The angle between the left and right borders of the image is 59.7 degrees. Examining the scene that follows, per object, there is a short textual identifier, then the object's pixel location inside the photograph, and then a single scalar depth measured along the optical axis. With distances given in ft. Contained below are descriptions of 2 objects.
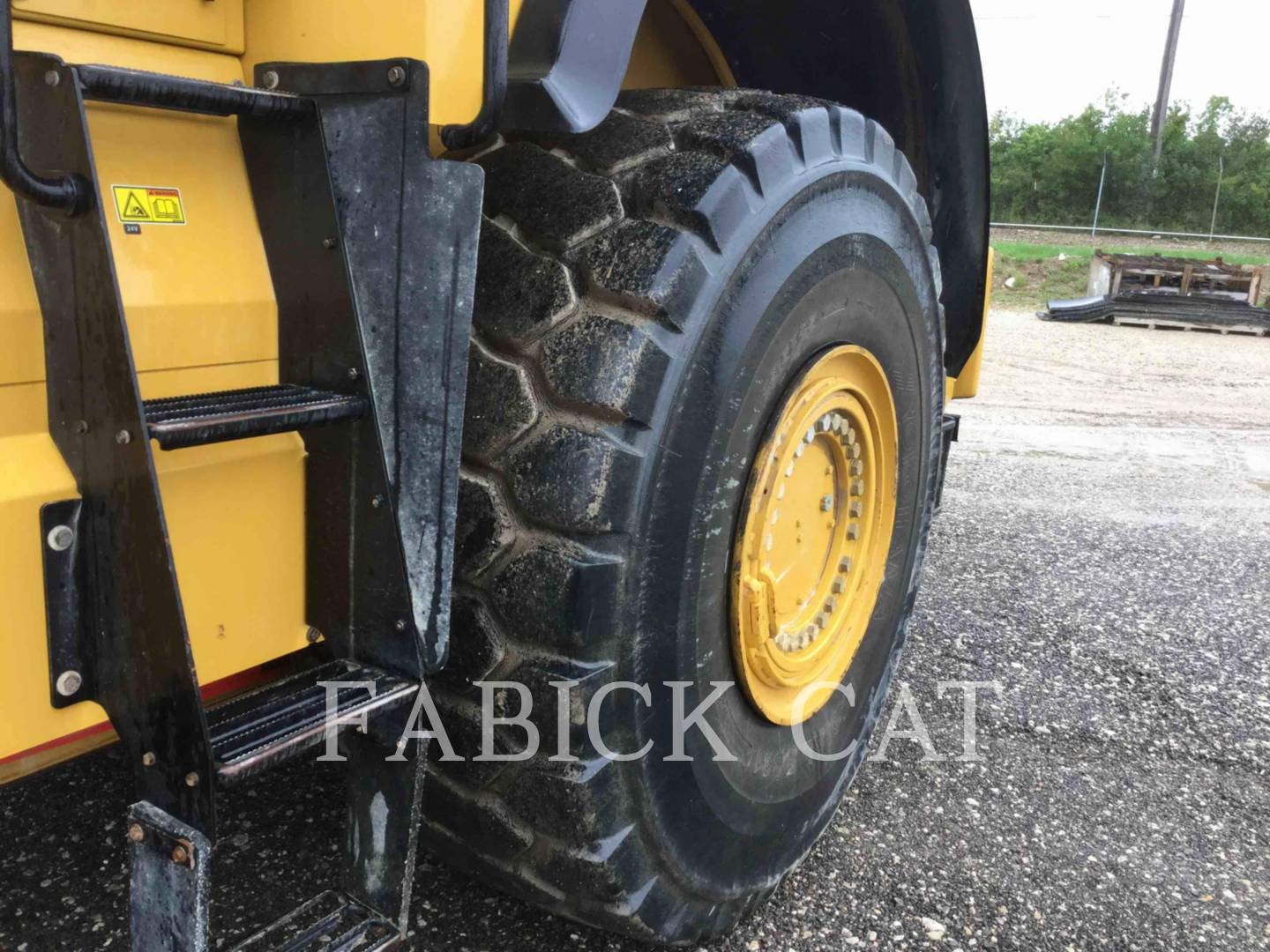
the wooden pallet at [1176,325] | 44.04
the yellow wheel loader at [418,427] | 3.42
